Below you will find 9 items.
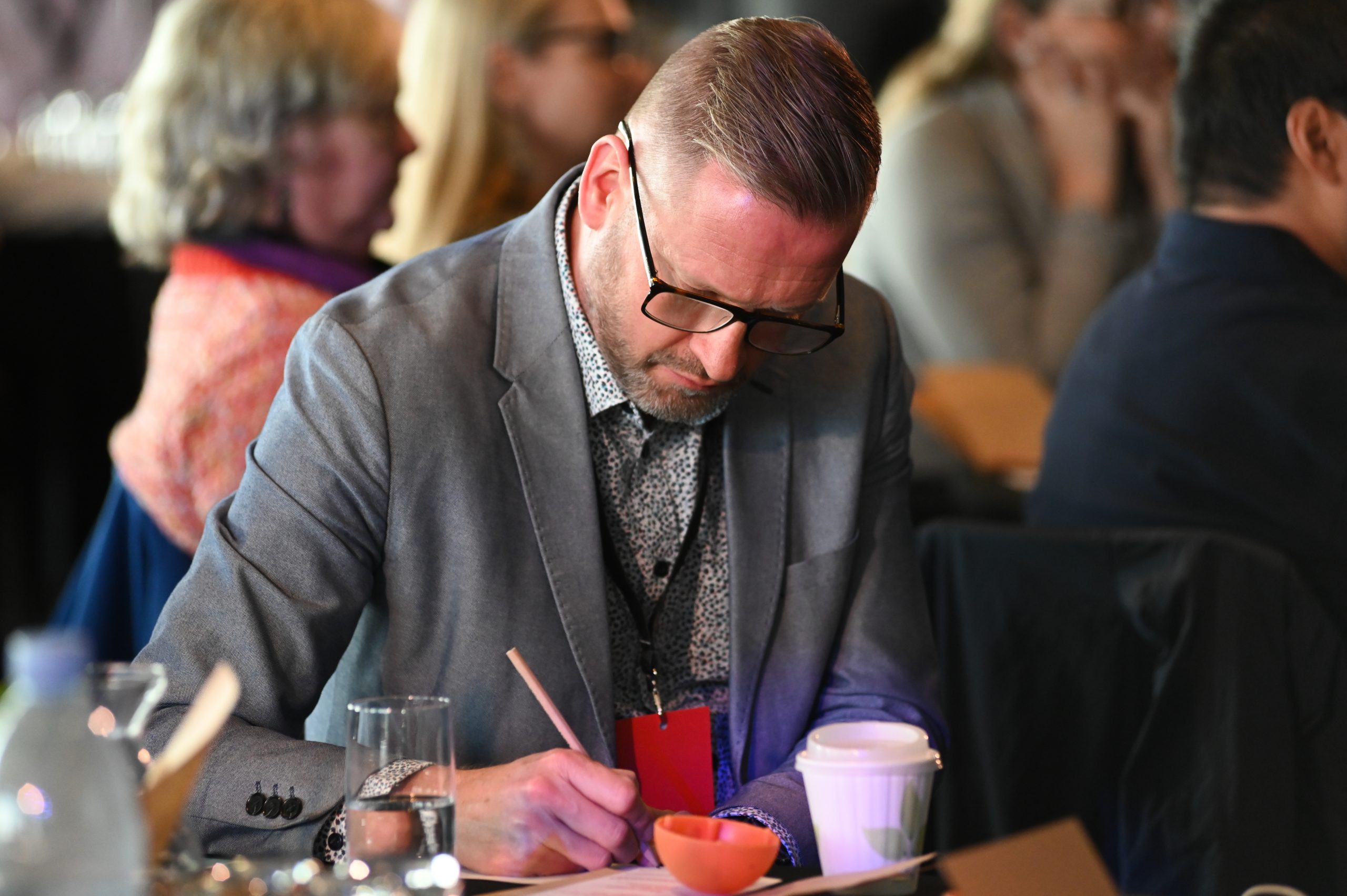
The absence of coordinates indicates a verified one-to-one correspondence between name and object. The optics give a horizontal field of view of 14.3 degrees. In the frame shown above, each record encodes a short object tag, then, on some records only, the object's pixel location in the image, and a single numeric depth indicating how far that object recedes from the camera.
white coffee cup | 3.47
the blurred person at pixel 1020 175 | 7.02
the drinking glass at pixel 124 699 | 3.33
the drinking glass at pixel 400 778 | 3.42
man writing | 3.64
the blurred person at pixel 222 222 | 4.41
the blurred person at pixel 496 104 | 5.31
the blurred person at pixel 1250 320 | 4.27
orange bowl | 3.44
